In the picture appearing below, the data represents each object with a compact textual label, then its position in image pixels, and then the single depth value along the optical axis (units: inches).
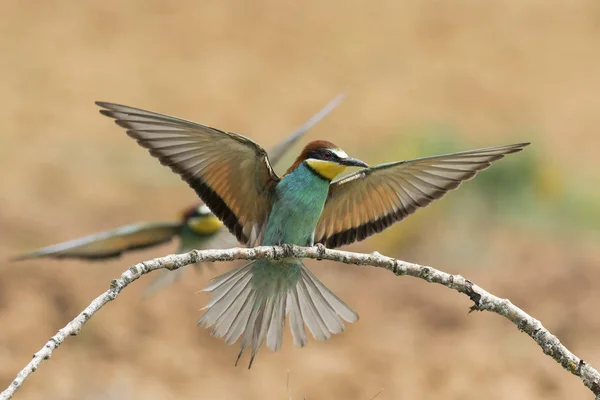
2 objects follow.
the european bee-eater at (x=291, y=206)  158.7
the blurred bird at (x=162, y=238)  237.6
